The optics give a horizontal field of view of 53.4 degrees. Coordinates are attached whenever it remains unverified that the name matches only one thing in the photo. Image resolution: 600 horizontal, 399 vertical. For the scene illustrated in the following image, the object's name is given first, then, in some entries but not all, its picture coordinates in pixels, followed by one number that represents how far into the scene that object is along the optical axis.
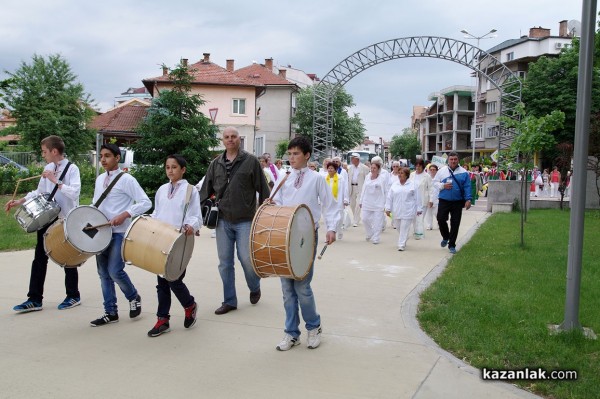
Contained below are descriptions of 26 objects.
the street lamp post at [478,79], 52.96
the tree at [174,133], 18.31
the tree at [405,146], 113.56
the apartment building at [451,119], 94.62
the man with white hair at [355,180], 16.97
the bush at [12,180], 21.12
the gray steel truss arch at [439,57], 26.19
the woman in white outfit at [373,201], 13.27
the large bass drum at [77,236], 5.82
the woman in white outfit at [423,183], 14.82
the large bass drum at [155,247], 5.37
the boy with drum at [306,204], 5.41
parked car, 22.59
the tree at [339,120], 60.22
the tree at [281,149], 48.95
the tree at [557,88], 51.84
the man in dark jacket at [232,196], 6.48
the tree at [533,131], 11.54
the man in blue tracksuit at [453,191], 11.22
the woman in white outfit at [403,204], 12.14
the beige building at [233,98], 47.56
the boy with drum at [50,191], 6.50
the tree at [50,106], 33.62
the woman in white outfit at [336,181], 13.38
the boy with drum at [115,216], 6.11
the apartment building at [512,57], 65.12
